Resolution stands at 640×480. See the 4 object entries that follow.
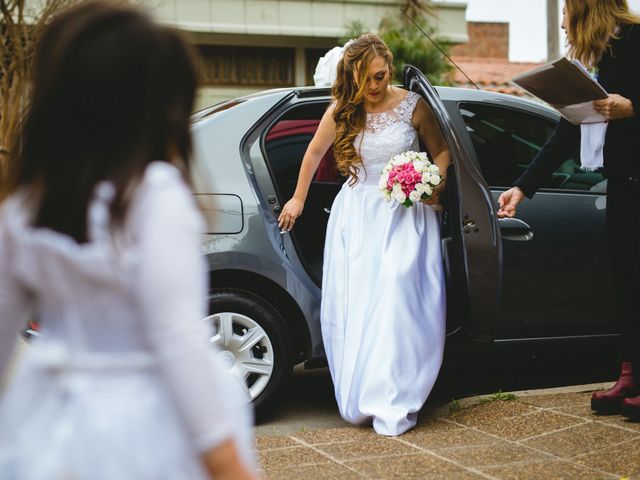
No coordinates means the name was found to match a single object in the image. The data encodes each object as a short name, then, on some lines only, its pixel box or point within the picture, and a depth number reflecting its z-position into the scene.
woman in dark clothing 4.18
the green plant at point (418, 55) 11.97
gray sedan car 4.56
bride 4.59
